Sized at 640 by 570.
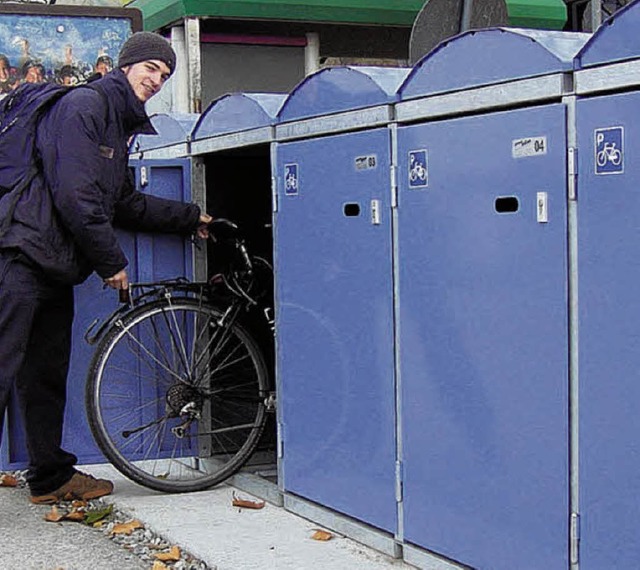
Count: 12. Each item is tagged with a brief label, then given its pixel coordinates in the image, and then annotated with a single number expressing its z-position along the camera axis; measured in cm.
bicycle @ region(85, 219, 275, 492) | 530
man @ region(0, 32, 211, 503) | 473
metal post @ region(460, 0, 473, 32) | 484
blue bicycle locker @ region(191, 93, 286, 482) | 524
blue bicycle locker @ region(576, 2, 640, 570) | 305
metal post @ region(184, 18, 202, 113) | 815
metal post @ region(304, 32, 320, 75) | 888
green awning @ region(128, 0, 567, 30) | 841
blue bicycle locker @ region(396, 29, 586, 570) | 334
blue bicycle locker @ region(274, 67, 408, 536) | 416
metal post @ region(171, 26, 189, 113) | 850
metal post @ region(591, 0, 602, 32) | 1058
